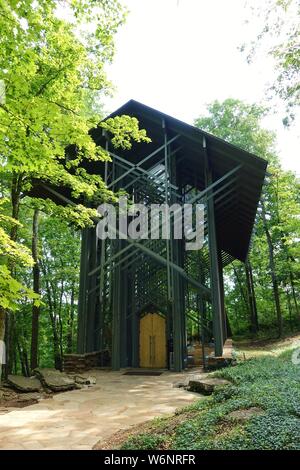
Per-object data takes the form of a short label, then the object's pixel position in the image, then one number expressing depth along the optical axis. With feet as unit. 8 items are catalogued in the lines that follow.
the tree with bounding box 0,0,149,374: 13.34
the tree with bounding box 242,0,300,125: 23.89
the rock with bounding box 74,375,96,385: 28.55
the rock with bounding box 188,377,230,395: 21.61
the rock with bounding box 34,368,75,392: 26.26
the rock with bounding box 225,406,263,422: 11.49
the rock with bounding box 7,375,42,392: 25.89
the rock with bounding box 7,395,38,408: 21.45
